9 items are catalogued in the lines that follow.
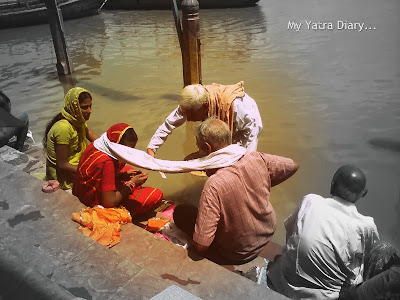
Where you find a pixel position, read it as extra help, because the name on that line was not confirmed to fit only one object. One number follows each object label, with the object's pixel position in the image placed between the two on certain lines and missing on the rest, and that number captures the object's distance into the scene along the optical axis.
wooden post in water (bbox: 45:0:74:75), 10.05
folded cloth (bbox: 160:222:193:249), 3.12
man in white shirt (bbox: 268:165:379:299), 2.21
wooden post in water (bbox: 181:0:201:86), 5.35
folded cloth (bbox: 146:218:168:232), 3.41
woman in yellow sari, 3.59
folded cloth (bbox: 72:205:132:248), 2.86
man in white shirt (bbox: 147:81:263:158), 3.47
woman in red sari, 2.99
